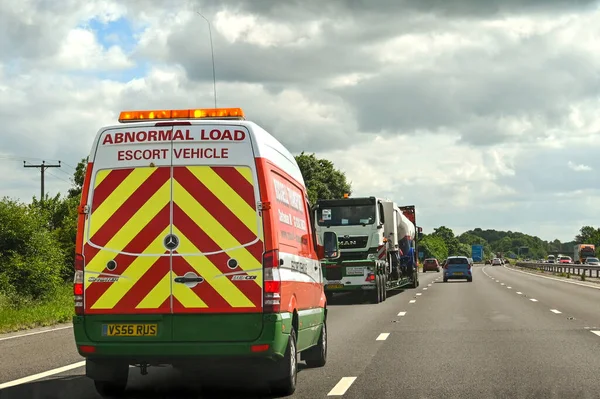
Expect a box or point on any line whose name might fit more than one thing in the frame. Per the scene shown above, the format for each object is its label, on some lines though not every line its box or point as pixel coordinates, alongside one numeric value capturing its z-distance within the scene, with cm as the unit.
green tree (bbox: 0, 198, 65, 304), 3088
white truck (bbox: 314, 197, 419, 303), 2695
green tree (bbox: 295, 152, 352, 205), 8788
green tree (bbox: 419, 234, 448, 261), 18396
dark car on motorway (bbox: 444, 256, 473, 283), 5269
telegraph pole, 6826
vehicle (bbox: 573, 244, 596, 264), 11731
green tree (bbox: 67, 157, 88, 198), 5759
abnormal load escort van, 804
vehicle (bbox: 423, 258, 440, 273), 9338
